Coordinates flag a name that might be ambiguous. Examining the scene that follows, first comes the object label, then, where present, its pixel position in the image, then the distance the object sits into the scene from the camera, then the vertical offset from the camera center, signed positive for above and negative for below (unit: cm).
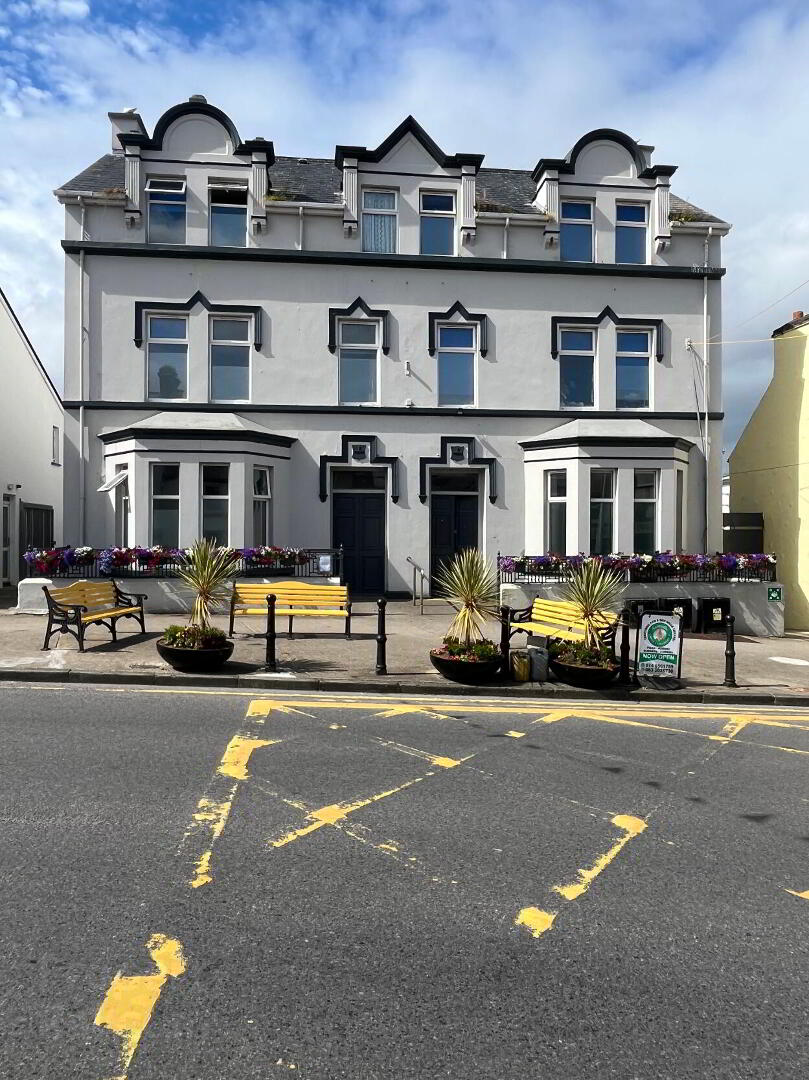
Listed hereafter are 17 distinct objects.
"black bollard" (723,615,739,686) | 974 -166
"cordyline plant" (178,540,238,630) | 1031 -51
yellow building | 1920 +228
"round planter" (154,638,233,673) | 947 -157
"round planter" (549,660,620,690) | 933 -179
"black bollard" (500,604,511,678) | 979 -135
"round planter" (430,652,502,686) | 932 -170
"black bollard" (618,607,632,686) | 962 -174
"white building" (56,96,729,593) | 1788 +534
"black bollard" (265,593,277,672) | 989 -142
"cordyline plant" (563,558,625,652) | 981 -76
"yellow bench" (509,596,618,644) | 1009 -127
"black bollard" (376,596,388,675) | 984 -148
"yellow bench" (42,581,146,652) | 1115 -112
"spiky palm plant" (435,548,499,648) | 966 -72
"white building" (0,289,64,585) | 2341 +336
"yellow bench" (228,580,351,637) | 1255 -104
